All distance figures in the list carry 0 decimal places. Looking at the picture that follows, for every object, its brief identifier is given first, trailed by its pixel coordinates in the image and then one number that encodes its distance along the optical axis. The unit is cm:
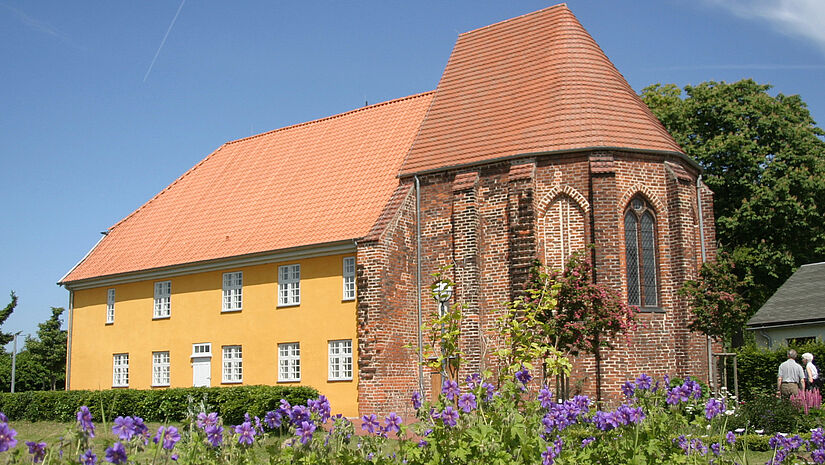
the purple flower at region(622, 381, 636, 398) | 770
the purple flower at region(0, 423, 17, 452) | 436
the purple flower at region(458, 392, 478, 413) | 682
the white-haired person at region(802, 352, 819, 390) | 1700
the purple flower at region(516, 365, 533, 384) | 796
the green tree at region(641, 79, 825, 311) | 3281
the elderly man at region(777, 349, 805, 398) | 1680
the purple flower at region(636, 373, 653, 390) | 760
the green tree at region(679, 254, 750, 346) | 2080
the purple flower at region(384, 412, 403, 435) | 650
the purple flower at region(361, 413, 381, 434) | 652
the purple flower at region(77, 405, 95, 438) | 491
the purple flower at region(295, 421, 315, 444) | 597
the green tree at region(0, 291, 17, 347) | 4297
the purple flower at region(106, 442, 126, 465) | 471
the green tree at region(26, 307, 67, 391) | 4550
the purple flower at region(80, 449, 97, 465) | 502
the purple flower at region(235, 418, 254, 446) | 606
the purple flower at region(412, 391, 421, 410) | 726
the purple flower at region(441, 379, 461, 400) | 689
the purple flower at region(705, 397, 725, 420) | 719
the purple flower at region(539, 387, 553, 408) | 773
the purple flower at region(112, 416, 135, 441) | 514
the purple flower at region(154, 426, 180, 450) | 541
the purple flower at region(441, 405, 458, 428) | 650
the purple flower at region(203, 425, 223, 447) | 590
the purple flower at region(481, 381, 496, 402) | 759
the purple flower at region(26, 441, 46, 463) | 489
